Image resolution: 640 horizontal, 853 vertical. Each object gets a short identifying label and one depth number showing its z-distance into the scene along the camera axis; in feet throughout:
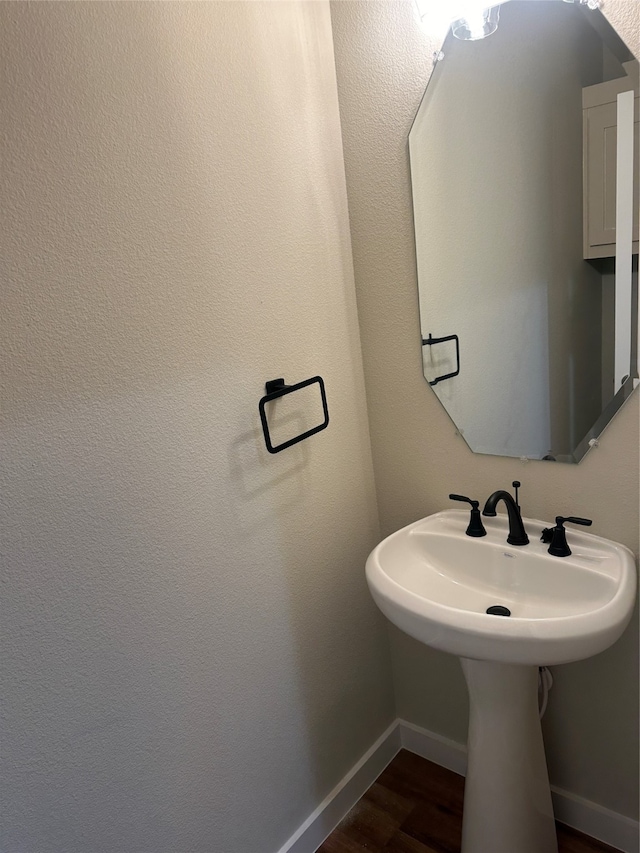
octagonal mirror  3.61
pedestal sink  3.59
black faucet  4.07
